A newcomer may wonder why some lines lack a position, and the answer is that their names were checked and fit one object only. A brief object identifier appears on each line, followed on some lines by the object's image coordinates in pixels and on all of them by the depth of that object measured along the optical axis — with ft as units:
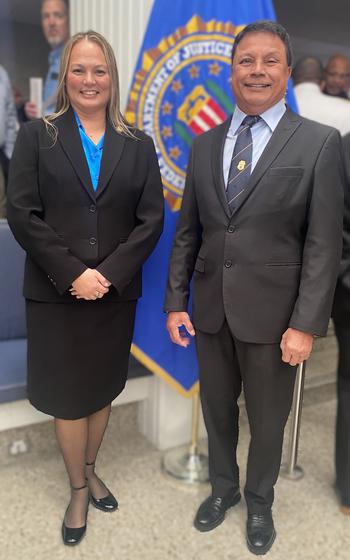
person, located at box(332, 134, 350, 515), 5.95
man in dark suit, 4.91
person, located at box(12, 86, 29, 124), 10.73
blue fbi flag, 6.35
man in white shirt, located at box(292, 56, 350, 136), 8.79
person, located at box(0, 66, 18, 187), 9.52
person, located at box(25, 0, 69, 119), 9.91
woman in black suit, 5.22
